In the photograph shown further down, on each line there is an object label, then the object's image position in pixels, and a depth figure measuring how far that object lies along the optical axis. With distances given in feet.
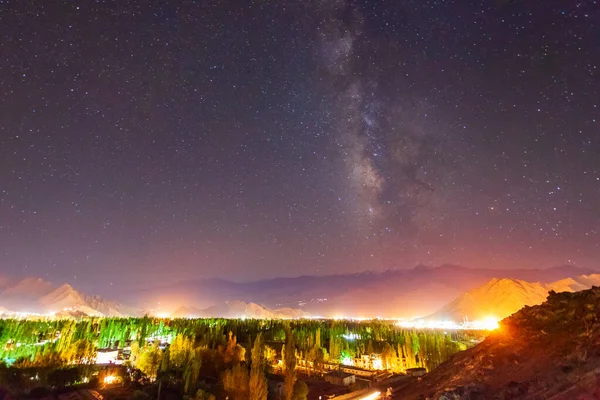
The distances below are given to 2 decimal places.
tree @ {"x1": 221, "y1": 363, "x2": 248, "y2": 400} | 120.47
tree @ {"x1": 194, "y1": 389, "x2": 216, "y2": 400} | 122.62
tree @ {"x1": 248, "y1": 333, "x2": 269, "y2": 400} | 116.16
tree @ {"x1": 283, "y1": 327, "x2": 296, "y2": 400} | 121.70
